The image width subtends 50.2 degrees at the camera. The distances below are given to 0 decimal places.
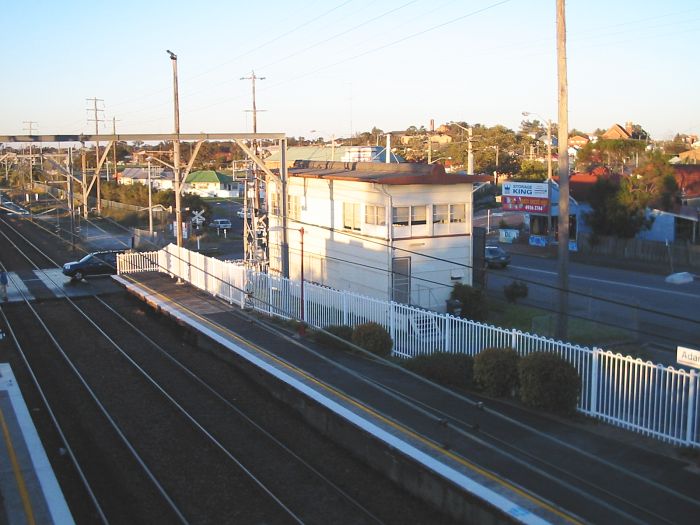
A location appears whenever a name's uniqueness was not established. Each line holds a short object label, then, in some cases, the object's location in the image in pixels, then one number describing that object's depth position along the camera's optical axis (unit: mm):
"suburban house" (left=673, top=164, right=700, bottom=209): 45781
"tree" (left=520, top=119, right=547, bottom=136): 141688
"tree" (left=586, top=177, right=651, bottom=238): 39938
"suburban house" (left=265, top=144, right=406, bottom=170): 30419
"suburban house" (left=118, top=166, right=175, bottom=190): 99638
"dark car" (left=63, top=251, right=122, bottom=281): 32875
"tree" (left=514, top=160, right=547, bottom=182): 65962
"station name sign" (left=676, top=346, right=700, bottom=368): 10719
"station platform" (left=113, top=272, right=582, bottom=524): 9281
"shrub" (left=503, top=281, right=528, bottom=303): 25234
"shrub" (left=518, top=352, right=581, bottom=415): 12359
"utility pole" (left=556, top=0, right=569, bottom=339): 15273
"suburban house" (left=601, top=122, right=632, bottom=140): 130125
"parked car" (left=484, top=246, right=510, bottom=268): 36312
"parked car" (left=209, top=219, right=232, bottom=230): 57469
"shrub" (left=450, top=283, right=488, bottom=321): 22203
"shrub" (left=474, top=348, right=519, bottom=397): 13289
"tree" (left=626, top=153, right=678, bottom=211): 41438
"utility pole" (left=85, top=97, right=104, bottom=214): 72375
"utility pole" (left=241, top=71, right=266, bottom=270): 25875
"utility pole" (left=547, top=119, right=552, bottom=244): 36662
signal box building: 22109
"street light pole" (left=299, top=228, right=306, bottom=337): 18953
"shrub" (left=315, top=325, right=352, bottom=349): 17484
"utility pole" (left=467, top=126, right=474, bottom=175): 33625
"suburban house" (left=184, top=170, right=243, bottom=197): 101938
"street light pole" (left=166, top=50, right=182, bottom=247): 26330
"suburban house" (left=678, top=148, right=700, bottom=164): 77438
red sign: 43500
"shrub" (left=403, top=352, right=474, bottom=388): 14031
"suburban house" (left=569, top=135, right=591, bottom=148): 120250
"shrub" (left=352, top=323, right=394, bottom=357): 16781
